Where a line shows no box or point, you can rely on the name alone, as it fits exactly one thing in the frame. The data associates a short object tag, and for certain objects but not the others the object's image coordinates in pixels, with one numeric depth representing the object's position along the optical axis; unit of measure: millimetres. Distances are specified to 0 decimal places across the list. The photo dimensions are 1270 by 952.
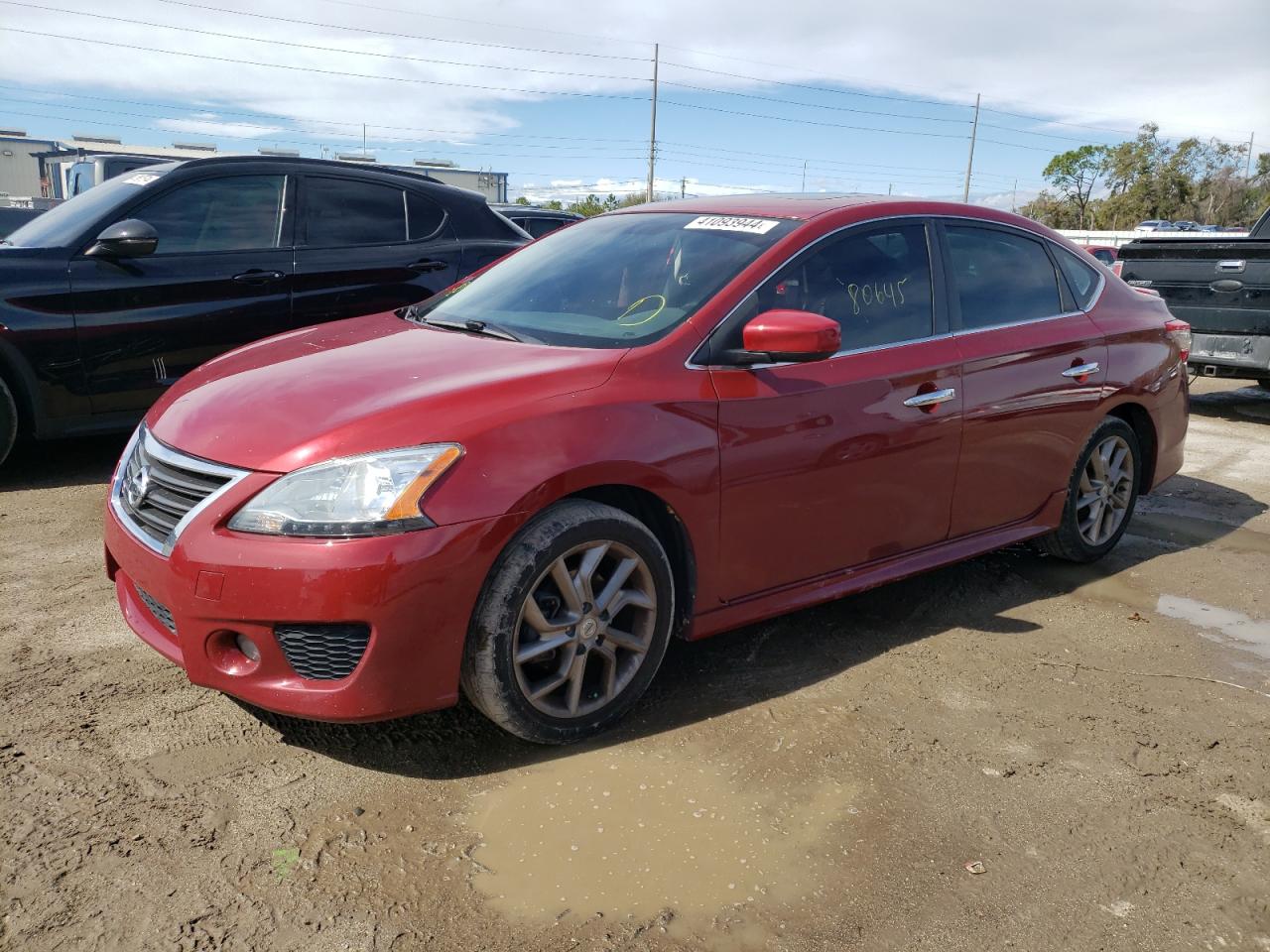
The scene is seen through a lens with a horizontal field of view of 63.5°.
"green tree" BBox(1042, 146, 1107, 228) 75562
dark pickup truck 8727
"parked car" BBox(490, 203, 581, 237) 14062
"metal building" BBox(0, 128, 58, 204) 41531
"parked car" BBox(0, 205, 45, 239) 12754
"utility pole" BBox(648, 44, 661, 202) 50906
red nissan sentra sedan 2658
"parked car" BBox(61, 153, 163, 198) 10750
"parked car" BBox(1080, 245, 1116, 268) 14673
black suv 5363
